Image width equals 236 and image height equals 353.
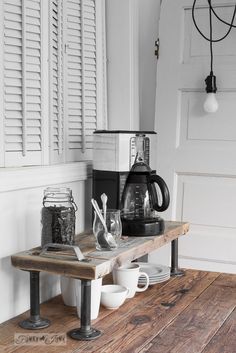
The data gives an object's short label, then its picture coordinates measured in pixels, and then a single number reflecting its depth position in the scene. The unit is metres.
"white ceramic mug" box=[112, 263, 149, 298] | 2.54
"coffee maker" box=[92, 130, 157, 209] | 2.69
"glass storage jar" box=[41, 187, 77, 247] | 2.39
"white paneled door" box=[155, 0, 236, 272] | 3.00
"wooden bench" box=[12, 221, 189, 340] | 2.19
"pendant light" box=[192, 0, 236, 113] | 2.95
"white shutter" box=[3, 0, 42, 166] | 2.47
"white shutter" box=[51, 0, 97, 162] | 2.74
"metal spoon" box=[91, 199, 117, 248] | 2.40
